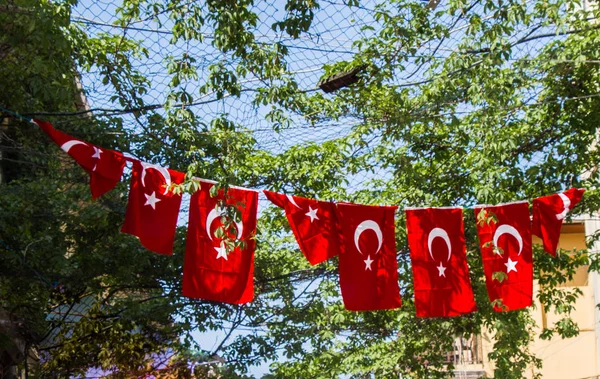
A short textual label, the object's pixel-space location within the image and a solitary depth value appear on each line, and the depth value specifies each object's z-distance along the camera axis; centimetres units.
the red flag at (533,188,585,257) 805
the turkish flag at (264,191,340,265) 745
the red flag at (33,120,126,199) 620
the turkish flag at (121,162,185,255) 655
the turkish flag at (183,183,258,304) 684
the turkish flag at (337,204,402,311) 748
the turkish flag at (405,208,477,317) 782
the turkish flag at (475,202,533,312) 796
